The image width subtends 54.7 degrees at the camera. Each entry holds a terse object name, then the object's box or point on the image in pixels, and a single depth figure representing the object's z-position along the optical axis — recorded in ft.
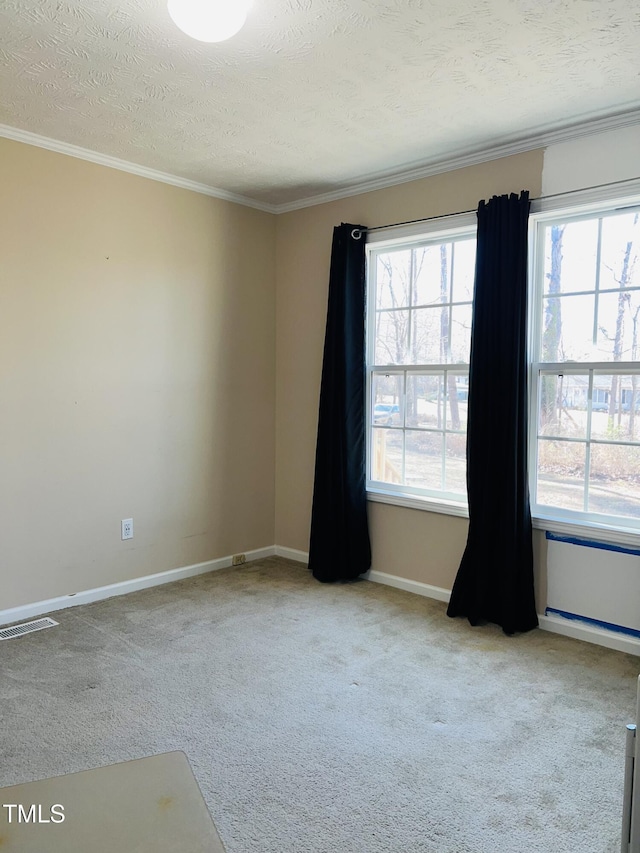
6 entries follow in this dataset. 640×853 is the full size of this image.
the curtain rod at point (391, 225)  11.22
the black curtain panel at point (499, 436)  10.57
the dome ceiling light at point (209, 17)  6.41
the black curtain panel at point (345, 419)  13.01
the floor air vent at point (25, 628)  10.23
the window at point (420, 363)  12.02
